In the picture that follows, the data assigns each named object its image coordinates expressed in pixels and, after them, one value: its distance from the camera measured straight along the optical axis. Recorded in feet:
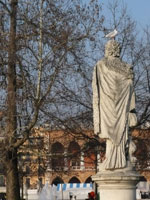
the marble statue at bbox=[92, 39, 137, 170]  37.37
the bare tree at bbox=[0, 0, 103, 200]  68.59
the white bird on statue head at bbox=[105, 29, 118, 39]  39.37
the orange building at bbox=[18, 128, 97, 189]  78.28
